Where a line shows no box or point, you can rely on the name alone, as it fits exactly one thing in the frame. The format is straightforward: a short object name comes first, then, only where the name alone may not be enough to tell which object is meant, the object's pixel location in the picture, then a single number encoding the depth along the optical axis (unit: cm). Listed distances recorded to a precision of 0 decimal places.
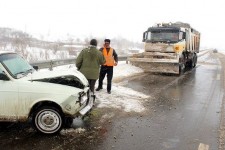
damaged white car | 585
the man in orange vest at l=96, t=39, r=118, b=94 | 1057
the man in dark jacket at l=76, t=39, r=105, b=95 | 866
